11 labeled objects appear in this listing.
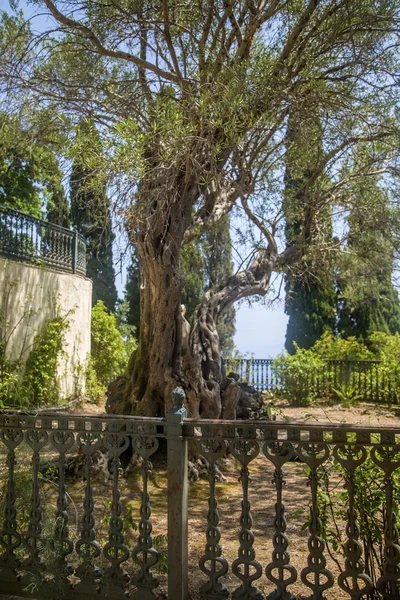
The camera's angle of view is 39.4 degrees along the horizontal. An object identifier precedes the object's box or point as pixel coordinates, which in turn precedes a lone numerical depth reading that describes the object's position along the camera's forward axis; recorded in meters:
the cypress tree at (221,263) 12.65
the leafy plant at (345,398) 14.68
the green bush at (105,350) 16.12
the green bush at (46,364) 12.21
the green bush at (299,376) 16.72
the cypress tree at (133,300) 24.72
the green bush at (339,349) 18.30
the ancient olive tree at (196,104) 6.06
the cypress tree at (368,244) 9.87
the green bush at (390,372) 15.90
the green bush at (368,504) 3.02
